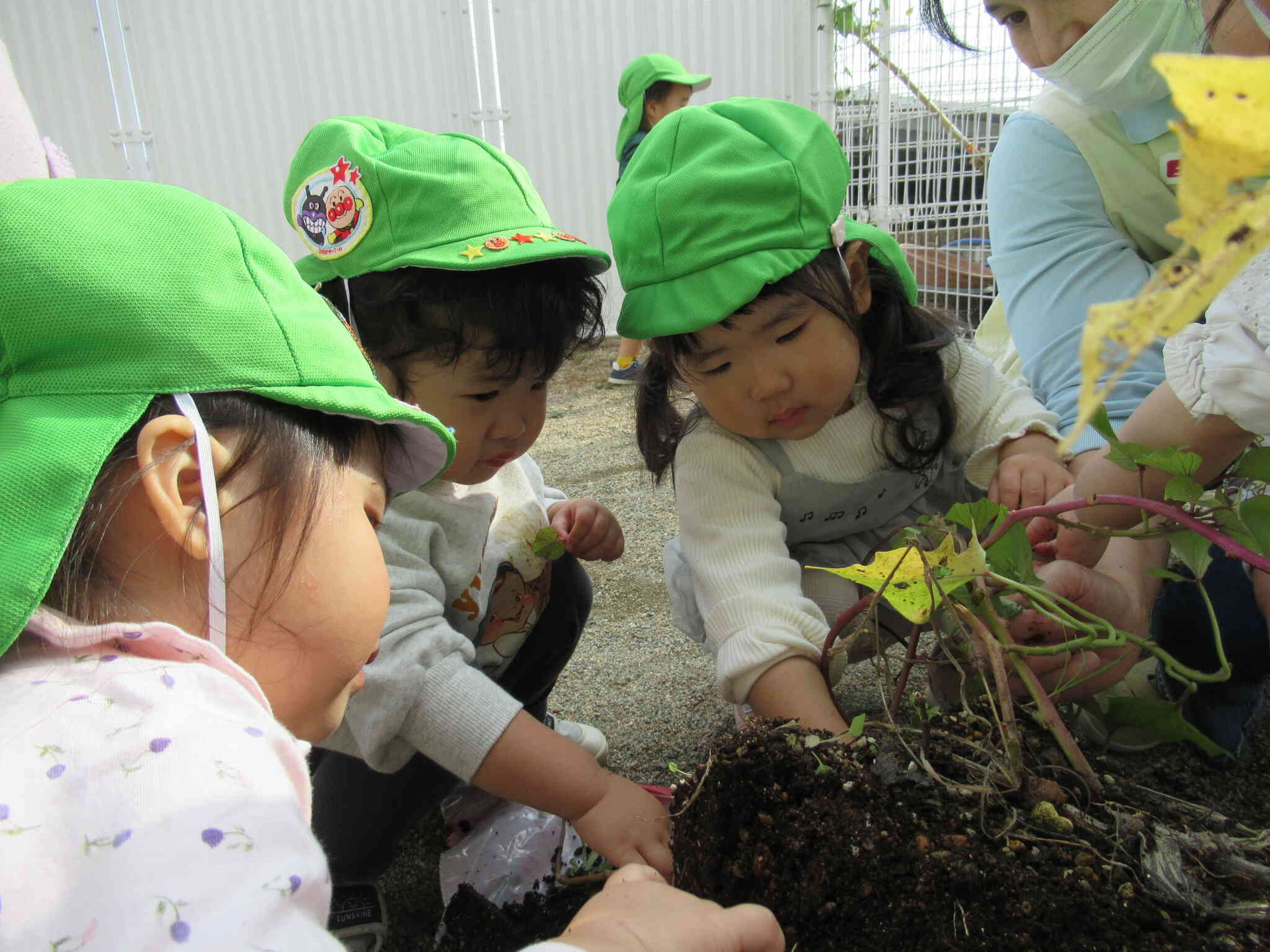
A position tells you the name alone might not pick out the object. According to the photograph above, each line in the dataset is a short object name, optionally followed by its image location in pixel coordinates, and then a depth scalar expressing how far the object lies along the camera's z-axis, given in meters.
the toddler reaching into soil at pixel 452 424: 1.01
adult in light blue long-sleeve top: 1.20
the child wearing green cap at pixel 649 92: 4.11
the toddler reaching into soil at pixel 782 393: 1.15
